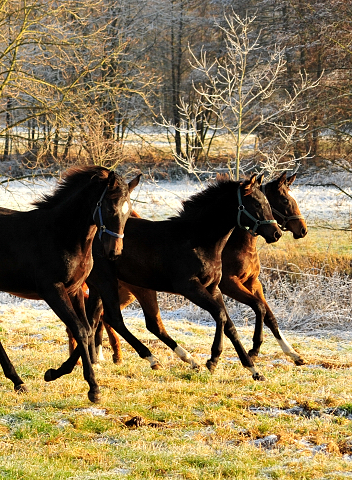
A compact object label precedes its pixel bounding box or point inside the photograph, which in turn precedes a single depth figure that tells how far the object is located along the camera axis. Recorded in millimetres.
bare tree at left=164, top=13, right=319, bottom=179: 48600
